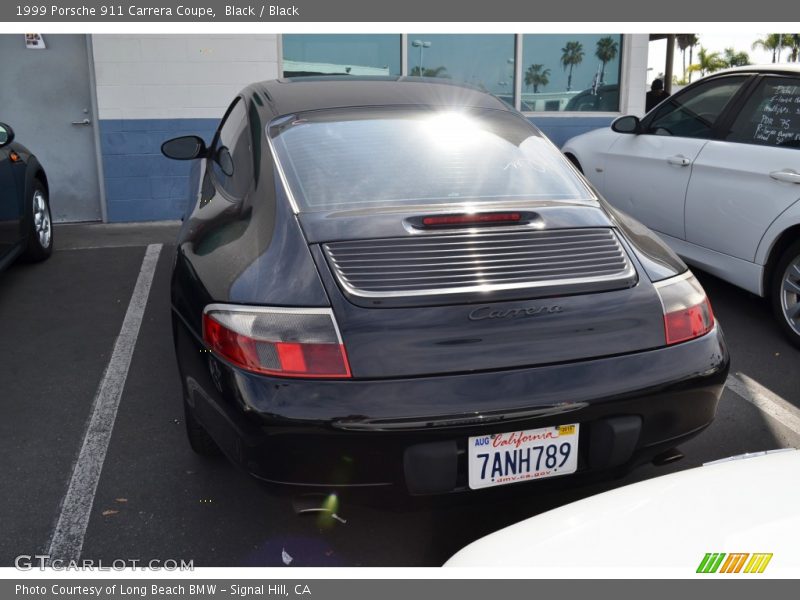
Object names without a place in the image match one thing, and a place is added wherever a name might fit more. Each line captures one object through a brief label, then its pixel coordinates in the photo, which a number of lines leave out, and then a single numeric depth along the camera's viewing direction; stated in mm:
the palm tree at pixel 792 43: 56500
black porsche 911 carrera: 2357
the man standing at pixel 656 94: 12703
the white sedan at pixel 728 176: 4621
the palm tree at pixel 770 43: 57781
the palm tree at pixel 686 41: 39088
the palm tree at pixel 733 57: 53344
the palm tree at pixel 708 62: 55188
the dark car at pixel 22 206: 5652
